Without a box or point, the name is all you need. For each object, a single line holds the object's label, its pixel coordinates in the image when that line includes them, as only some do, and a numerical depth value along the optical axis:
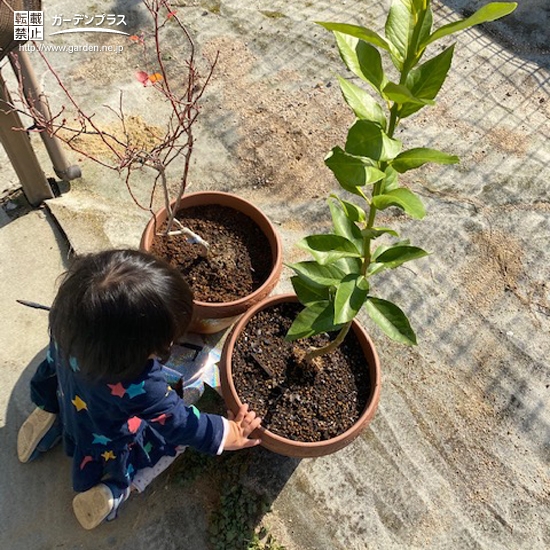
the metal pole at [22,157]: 2.61
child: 1.59
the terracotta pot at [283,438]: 2.09
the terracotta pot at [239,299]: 2.36
